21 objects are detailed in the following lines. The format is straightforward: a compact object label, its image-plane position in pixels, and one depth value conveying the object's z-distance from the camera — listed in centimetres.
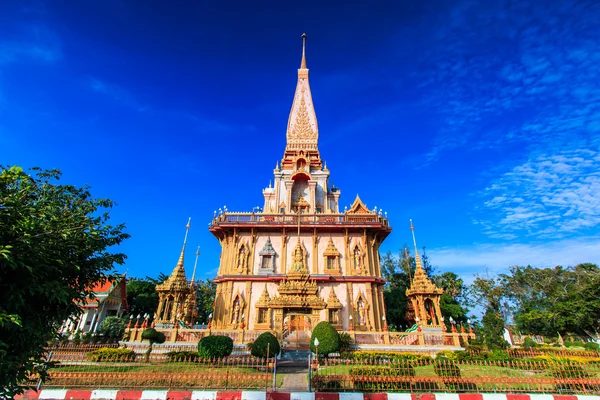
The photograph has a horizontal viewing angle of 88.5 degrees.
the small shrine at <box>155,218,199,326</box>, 2205
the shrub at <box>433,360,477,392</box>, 805
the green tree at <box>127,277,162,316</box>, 3762
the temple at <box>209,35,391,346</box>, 2139
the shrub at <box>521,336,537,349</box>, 2334
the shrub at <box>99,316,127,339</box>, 2380
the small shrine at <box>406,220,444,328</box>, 2148
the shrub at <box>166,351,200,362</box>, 1290
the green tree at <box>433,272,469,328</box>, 3241
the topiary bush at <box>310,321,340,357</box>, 1345
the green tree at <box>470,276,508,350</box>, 4078
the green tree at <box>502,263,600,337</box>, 3416
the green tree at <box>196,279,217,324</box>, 4266
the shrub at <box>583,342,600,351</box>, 2222
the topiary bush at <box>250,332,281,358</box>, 1260
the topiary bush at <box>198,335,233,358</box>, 1219
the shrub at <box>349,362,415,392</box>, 800
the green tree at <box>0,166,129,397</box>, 518
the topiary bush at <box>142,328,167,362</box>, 1537
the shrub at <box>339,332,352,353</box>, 1517
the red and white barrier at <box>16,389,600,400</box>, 696
